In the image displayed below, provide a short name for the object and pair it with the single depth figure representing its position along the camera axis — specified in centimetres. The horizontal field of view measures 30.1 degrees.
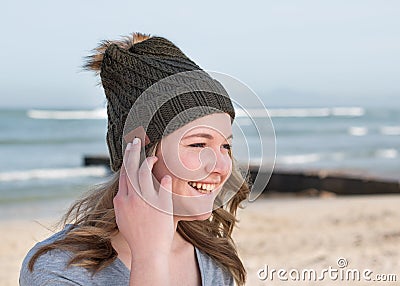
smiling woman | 229
